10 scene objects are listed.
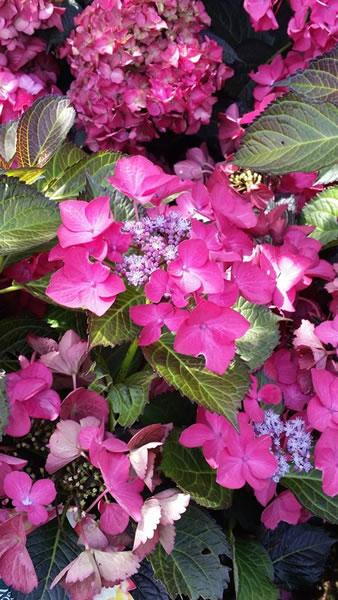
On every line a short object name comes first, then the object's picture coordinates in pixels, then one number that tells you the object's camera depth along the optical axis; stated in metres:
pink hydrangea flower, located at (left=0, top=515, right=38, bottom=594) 0.81
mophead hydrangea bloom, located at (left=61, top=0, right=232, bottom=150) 1.28
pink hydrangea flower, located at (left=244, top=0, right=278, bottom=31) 1.31
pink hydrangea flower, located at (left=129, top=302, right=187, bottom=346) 0.79
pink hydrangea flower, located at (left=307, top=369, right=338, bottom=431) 0.92
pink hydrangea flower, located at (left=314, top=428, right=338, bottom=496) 0.91
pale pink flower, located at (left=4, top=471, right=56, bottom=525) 0.83
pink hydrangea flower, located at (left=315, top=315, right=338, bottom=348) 0.96
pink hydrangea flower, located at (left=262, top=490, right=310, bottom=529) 1.00
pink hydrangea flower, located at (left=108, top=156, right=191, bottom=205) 0.87
